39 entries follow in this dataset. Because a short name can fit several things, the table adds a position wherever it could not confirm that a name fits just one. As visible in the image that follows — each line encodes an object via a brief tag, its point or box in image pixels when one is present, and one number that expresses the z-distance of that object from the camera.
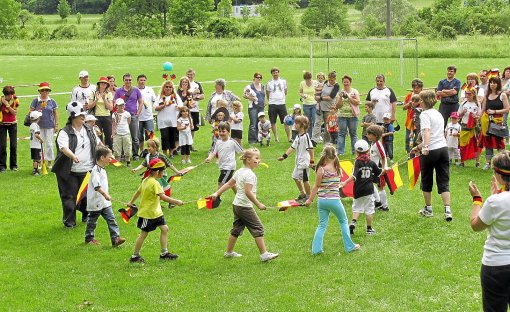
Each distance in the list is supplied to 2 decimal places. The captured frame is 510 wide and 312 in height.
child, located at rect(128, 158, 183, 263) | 11.52
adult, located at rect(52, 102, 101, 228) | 13.53
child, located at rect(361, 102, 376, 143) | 17.37
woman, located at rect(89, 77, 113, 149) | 18.91
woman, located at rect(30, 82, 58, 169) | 18.31
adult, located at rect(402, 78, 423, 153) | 17.75
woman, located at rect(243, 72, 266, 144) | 21.34
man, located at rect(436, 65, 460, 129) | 19.05
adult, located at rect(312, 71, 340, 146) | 20.02
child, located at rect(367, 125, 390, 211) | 13.44
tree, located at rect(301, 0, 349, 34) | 94.19
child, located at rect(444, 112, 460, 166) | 17.80
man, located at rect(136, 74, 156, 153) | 19.95
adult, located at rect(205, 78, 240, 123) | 19.61
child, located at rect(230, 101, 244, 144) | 19.22
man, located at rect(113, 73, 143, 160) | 19.55
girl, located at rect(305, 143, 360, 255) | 11.58
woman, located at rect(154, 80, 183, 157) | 19.34
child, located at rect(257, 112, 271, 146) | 20.95
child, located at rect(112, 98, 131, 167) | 19.06
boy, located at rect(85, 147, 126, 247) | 12.33
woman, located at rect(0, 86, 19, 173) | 18.75
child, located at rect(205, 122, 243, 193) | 14.36
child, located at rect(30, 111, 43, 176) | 18.13
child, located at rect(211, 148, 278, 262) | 11.30
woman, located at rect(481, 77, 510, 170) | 17.02
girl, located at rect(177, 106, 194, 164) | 19.11
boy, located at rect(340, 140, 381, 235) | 12.46
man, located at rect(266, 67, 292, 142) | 21.64
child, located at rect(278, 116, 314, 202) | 13.86
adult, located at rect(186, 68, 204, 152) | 20.30
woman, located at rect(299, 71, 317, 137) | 21.33
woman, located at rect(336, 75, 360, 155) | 18.89
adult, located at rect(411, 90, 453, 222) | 12.73
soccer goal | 38.25
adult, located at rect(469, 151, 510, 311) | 7.44
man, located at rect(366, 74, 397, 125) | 18.42
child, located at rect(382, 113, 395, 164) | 17.75
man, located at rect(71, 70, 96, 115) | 18.80
